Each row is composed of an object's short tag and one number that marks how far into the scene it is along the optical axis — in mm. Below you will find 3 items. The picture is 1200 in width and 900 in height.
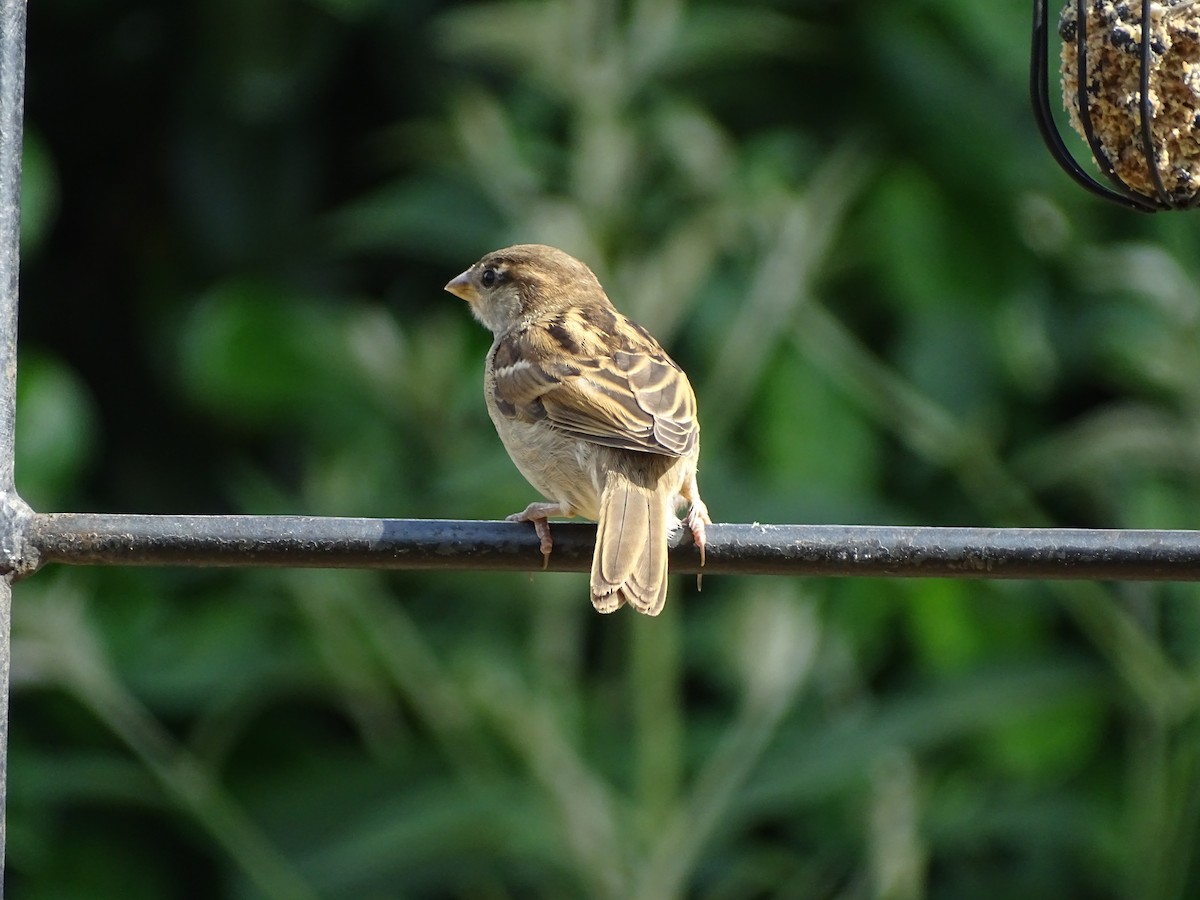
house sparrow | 6289
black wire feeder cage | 6527
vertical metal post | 4621
